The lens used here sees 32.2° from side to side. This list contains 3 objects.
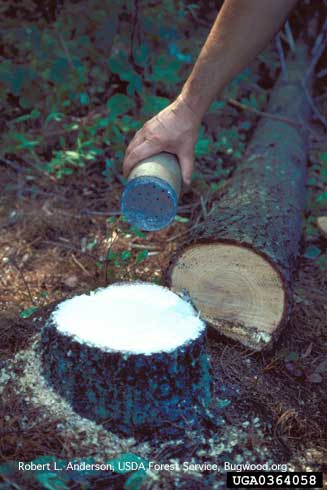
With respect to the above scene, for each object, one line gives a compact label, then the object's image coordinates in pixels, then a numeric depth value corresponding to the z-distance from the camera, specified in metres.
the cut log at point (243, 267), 2.34
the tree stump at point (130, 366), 1.87
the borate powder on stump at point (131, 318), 1.91
